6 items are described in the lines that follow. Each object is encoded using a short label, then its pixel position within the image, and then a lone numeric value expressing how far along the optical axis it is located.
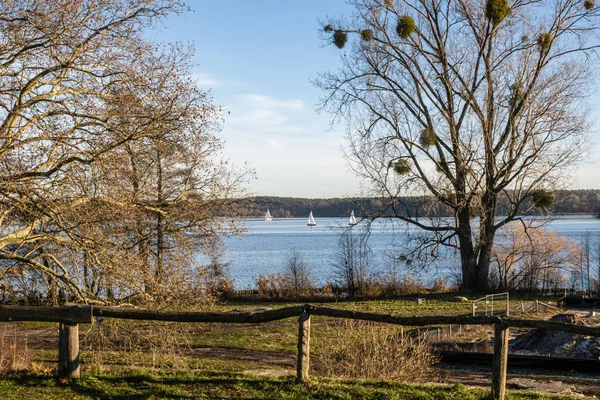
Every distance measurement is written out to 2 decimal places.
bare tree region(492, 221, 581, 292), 33.75
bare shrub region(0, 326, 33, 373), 10.46
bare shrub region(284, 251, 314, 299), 32.66
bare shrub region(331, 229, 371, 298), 34.06
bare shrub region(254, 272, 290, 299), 32.84
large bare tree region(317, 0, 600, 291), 28.98
